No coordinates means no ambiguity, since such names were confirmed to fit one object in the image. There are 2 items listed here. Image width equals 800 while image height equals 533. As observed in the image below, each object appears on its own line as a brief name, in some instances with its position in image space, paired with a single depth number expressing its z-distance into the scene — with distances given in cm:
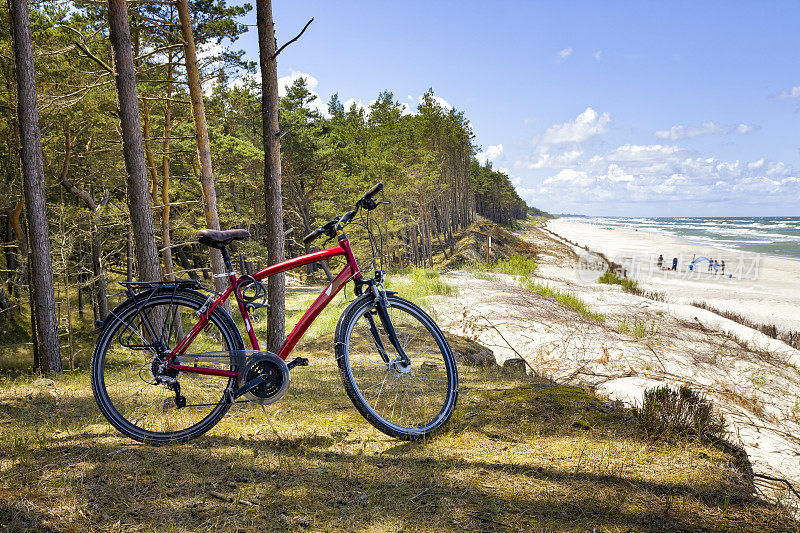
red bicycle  339
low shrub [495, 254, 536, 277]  1797
